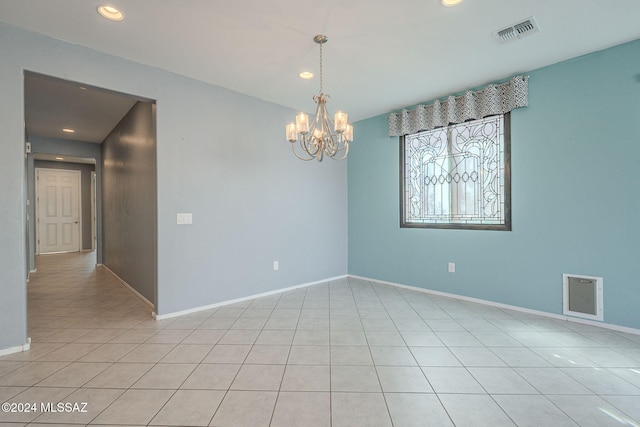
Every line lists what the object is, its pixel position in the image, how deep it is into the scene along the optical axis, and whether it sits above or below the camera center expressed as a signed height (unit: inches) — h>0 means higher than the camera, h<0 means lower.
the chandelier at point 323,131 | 103.8 +30.0
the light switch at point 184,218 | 130.9 -2.0
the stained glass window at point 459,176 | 140.3 +18.6
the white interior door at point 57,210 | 312.7 +5.2
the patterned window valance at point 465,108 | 130.6 +52.4
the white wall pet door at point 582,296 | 114.5 -34.6
